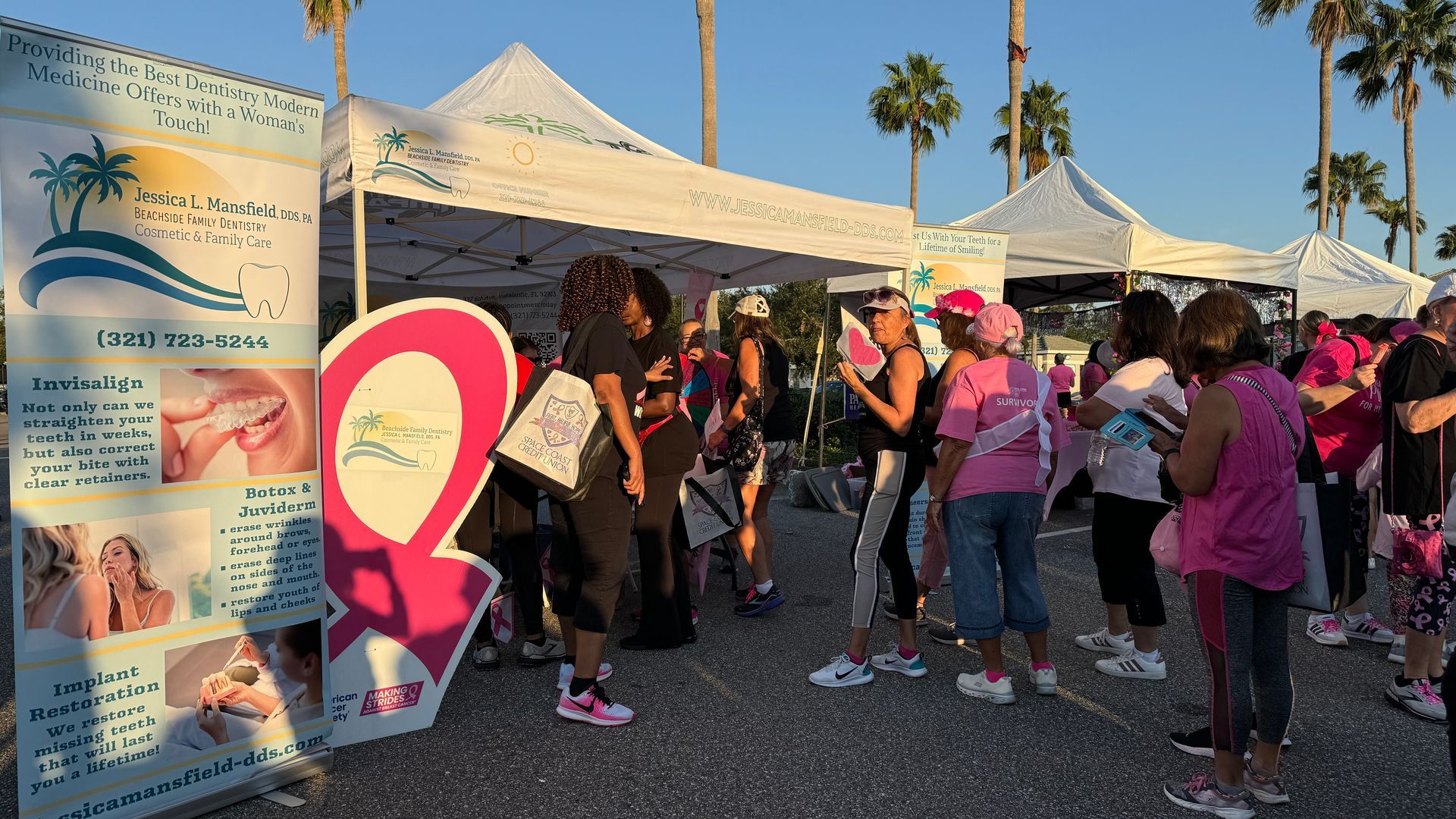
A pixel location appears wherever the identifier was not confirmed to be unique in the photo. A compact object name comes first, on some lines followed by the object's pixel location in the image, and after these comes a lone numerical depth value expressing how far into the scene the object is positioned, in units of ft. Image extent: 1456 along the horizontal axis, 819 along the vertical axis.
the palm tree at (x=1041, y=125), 106.42
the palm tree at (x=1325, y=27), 72.18
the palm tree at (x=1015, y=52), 45.62
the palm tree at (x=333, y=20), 62.08
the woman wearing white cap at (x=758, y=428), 17.35
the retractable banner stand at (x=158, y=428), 8.10
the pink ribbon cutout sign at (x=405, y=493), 10.94
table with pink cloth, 17.29
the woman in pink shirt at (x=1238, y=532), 8.85
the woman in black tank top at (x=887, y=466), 13.02
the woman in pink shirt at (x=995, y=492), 12.30
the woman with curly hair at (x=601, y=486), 11.69
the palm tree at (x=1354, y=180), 160.15
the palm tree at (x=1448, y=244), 152.87
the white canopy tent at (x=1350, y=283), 46.65
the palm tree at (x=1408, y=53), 91.61
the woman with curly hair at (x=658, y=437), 13.79
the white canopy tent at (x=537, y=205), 13.70
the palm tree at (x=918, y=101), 110.83
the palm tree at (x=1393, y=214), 165.17
